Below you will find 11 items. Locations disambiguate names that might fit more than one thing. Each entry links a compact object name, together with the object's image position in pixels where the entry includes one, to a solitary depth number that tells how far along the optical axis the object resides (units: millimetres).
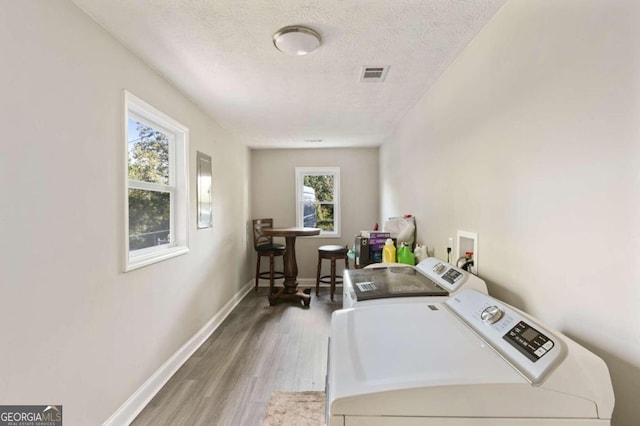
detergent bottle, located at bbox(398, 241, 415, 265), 2605
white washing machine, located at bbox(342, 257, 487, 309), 1469
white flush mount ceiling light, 1603
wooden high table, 3885
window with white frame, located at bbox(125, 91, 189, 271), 1999
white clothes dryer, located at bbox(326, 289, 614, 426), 718
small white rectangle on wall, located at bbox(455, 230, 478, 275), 1699
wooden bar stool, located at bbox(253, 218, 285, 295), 4238
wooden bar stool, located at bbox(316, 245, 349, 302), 4133
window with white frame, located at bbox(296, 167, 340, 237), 5066
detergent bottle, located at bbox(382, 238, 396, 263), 2672
